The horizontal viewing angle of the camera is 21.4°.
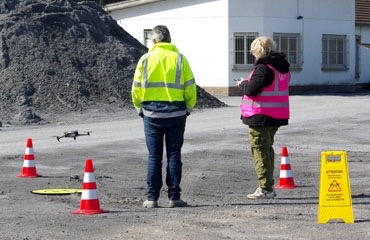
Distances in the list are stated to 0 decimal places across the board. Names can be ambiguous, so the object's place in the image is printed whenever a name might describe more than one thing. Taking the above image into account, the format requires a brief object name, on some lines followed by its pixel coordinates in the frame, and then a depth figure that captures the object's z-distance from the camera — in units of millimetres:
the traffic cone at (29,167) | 14227
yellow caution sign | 10141
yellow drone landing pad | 12461
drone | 18344
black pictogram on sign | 10203
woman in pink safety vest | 12086
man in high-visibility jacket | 11305
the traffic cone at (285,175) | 13352
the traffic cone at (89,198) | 10727
